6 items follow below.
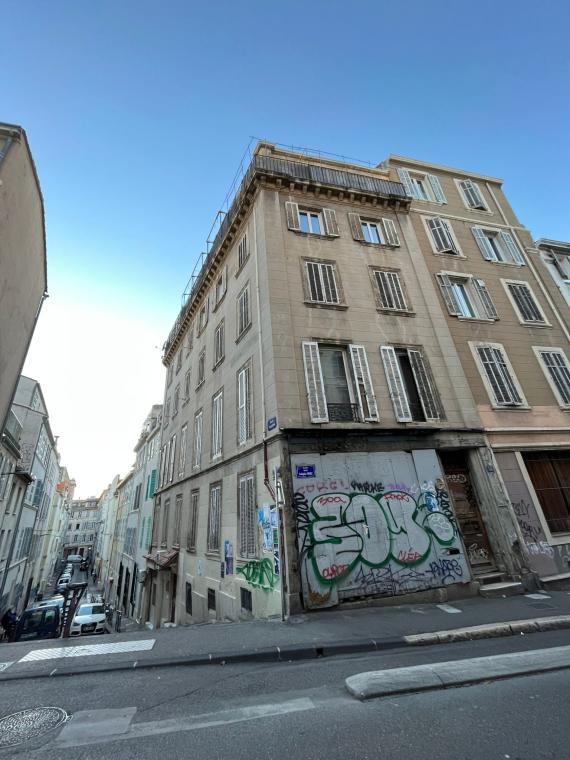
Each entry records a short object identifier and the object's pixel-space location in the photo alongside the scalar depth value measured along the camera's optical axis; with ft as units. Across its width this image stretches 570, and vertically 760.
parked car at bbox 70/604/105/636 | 62.34
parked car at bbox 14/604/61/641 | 52.60
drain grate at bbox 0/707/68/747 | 9.92
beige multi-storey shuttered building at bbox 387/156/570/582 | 31.32
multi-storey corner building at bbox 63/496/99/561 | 266.16
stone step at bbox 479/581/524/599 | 26.94
